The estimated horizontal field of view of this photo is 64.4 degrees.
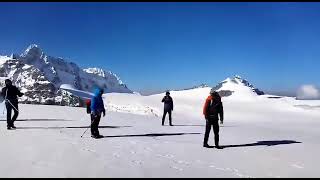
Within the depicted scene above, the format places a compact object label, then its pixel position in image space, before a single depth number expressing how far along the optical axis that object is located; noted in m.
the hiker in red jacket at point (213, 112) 9.06
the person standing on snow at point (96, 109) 10.25
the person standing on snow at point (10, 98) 11.43
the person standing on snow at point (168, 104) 15.05
